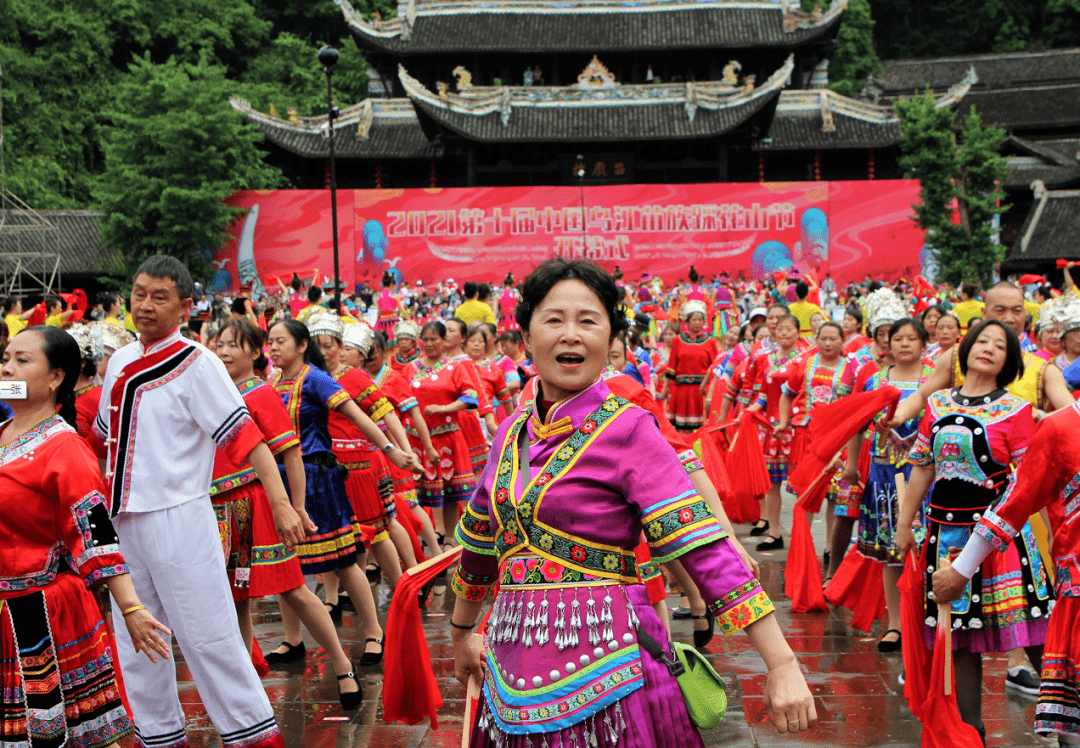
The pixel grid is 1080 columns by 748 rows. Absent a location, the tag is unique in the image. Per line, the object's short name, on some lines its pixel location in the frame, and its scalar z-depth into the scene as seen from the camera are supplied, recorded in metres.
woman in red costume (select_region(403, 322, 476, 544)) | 7.32
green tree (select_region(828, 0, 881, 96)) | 42.97
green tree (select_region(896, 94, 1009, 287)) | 24.48
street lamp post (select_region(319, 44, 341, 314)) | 14.27
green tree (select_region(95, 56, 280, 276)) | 25.52
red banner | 26.94
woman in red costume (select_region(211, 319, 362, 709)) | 4.50
